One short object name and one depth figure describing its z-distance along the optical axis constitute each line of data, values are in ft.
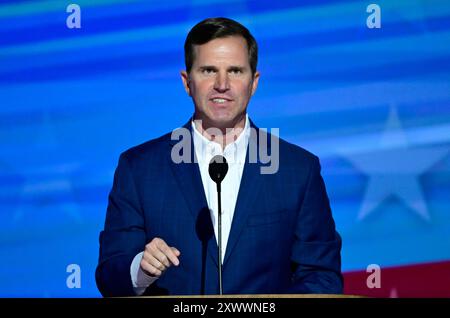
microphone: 16.62
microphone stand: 16.55
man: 18.84
